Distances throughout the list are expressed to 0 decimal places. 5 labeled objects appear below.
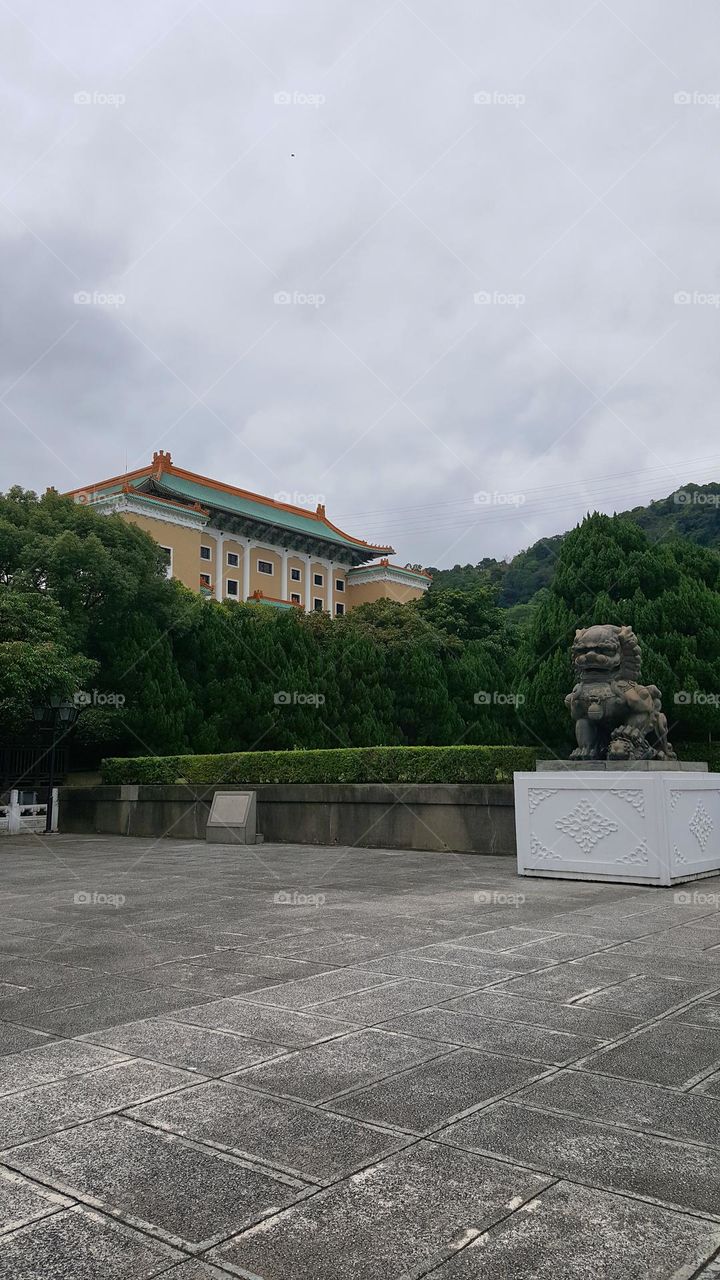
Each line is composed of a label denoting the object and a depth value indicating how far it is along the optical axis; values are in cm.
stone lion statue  912
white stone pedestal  834
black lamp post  1739
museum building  4625
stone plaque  1403
